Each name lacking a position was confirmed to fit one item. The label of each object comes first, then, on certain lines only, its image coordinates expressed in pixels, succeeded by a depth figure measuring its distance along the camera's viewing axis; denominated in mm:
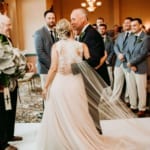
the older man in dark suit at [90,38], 3512
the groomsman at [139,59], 5180
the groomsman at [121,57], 5570
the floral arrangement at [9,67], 3224
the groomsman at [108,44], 6305
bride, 3291
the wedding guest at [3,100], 3518
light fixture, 12766
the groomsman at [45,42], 4680
